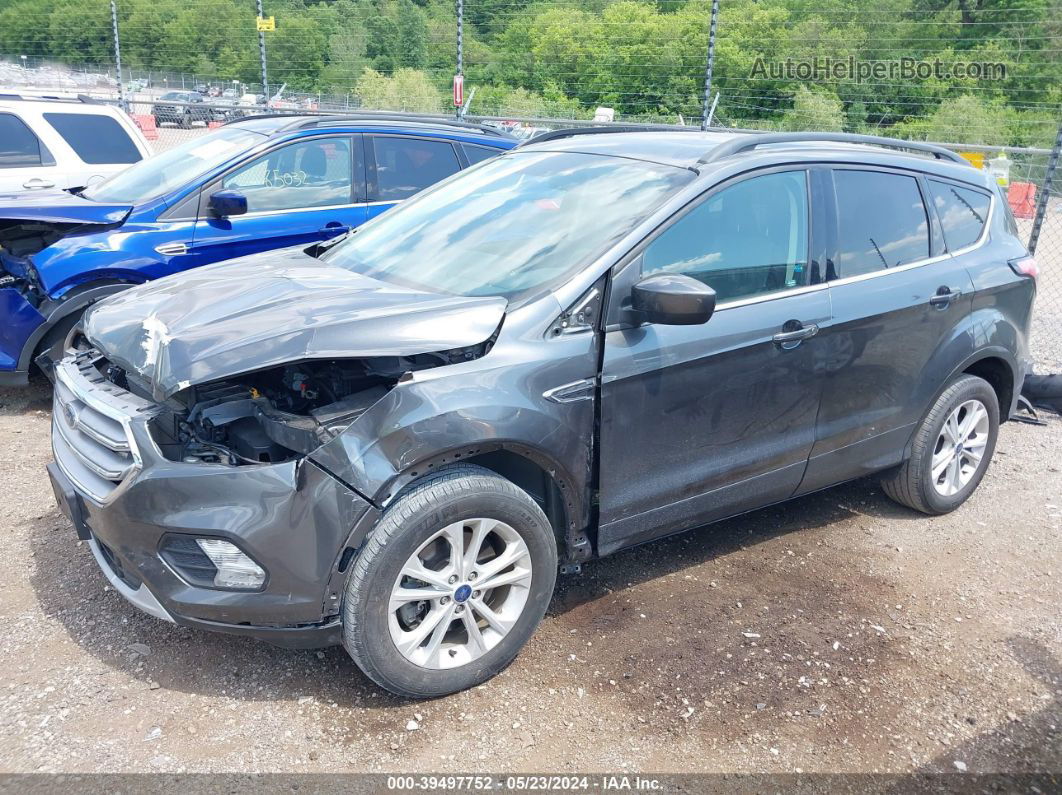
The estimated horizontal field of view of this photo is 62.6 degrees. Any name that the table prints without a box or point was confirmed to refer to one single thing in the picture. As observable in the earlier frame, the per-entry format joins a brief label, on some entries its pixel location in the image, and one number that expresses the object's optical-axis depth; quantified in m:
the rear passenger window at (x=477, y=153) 6.88
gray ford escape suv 2.74
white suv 8.12
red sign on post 10.99
